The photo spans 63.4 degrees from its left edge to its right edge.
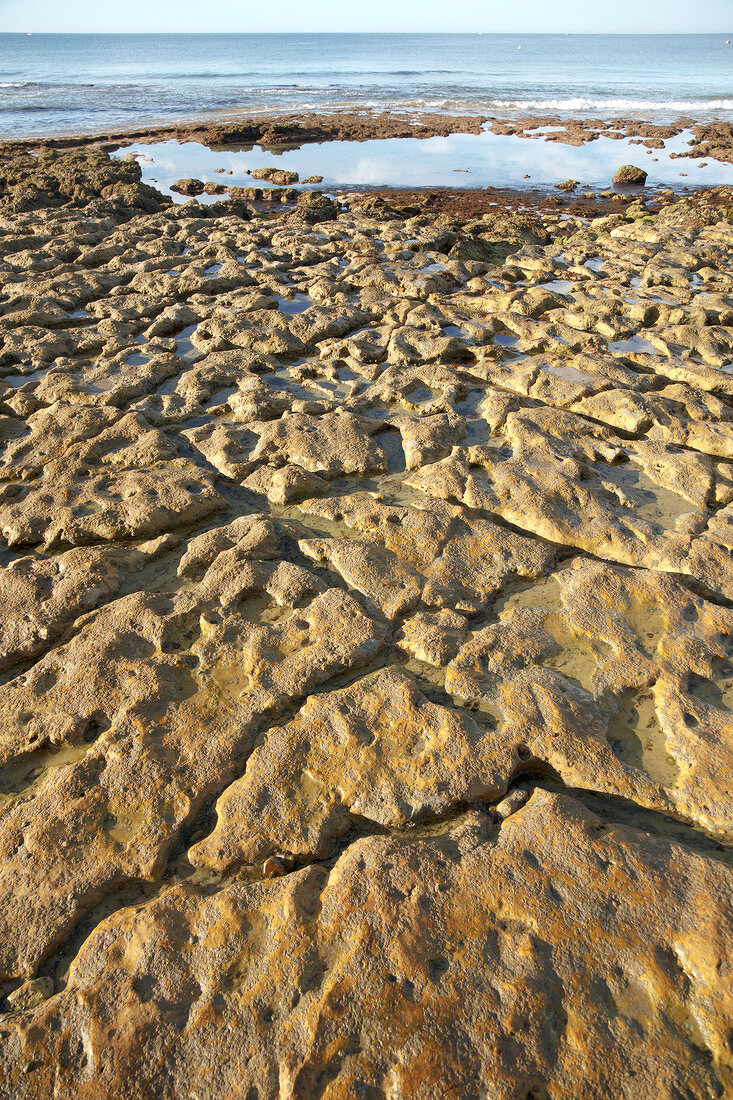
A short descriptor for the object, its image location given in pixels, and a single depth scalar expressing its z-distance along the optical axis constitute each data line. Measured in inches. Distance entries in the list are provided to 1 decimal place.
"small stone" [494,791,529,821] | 97.3
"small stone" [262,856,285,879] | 89.8
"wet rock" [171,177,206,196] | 577.6
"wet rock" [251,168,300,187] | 616.7
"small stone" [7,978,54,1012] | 78.7
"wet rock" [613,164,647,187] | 606.5
